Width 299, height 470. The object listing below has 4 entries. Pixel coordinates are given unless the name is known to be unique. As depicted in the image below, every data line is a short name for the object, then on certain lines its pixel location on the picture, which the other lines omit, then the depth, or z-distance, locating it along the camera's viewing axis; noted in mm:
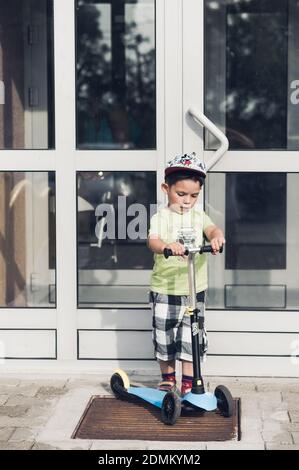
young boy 8902
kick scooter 8403
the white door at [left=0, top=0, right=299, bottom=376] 9992
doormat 8215
